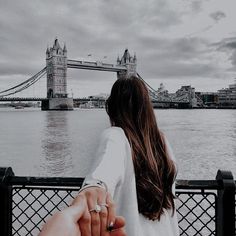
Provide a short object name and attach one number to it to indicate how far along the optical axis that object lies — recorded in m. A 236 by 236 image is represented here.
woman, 0.58
